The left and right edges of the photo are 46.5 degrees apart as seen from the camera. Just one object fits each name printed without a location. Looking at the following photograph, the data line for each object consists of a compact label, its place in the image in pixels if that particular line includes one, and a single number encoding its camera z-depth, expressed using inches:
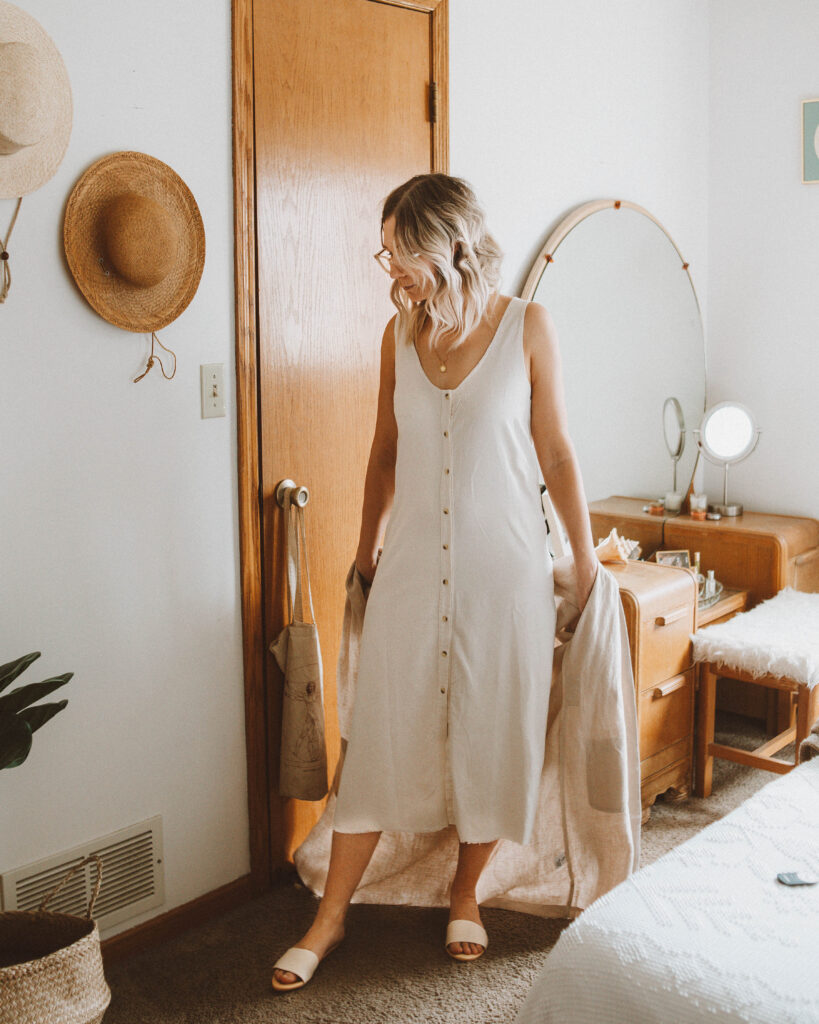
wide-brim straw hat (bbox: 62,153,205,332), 67.8
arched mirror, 110.1
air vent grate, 69.1
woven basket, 54.3
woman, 70.9
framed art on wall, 122.9
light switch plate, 77.5
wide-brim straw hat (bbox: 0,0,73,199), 59.9
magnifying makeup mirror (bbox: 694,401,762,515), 122.6
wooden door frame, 77.9
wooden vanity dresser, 95.6
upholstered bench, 96.3
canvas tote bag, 82.8
